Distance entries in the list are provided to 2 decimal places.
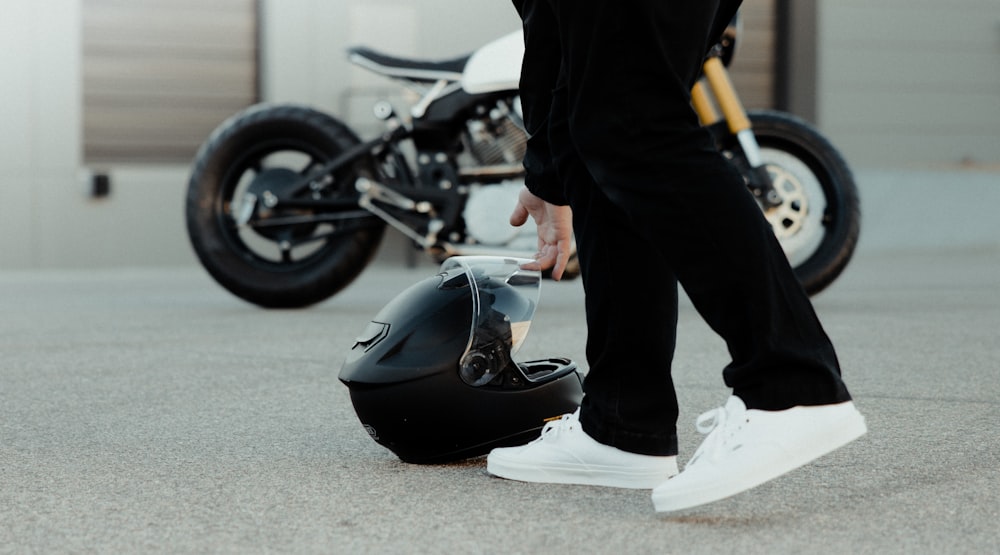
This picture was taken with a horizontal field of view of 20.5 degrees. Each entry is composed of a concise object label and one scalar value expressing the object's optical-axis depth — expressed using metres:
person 2.88
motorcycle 5.62
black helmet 3.19
